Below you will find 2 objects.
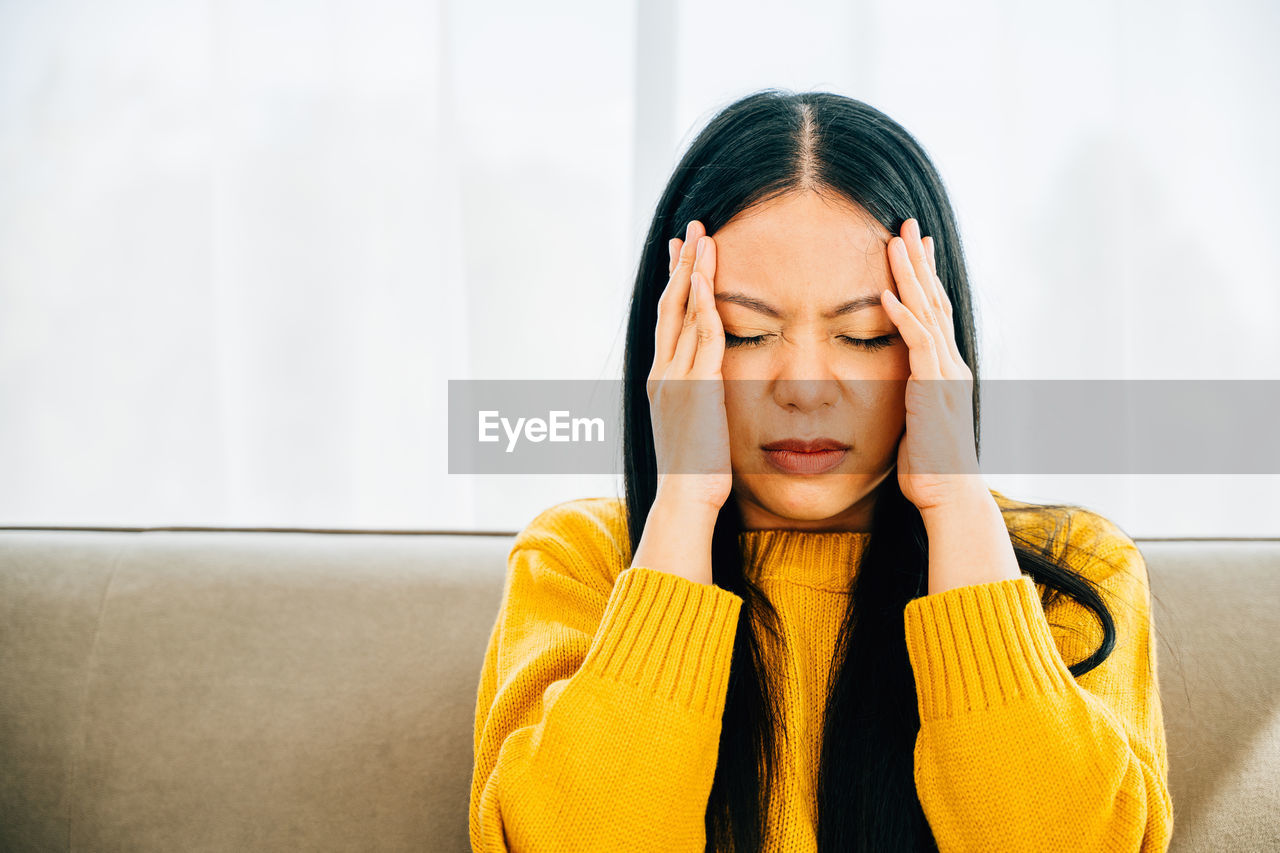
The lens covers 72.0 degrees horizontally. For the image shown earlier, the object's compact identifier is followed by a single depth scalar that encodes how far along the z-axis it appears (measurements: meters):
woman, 0.80
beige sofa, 1.09
